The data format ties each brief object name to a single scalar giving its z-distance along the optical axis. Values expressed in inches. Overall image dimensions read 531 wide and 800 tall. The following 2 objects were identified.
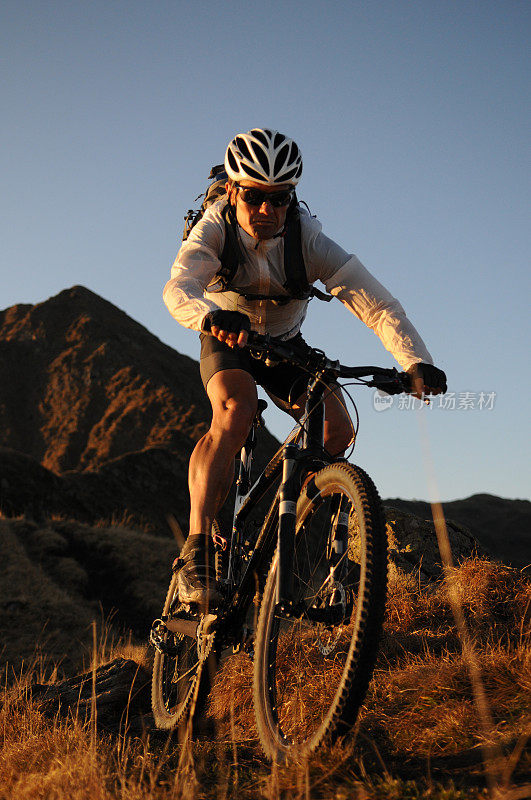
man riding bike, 143.9
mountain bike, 100.2
